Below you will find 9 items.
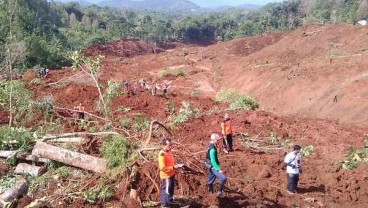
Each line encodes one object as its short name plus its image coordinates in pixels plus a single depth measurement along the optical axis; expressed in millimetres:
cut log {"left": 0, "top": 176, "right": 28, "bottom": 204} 9477
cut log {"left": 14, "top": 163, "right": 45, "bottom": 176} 10719
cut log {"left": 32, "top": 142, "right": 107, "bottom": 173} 10402
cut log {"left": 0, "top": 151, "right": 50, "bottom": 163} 11156
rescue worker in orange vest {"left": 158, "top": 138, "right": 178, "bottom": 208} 8617
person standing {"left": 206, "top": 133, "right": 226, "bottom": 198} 9328
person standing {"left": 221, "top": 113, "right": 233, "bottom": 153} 13612
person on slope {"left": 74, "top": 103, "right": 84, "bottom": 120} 17008
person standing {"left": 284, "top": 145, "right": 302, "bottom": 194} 10484
